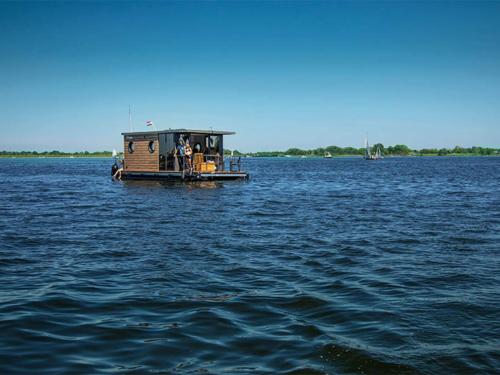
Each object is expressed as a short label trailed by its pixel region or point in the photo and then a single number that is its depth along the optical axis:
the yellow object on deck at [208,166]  34.94
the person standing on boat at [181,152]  34.53
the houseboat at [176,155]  34.50
